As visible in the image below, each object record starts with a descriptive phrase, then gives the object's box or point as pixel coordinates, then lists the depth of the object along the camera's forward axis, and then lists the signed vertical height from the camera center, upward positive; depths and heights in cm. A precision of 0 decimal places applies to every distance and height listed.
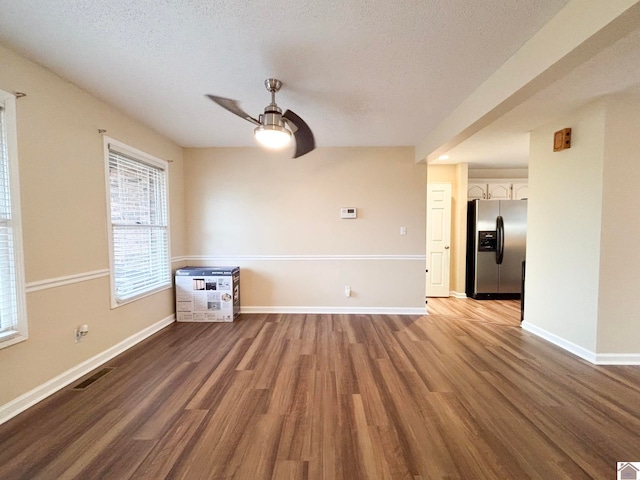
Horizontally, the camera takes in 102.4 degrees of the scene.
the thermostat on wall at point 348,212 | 384 +24
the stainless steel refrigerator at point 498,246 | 465 -33
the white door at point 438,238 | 488 -19
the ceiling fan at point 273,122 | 194 +85
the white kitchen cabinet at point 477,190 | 504 +74
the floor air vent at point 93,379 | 205 -126
